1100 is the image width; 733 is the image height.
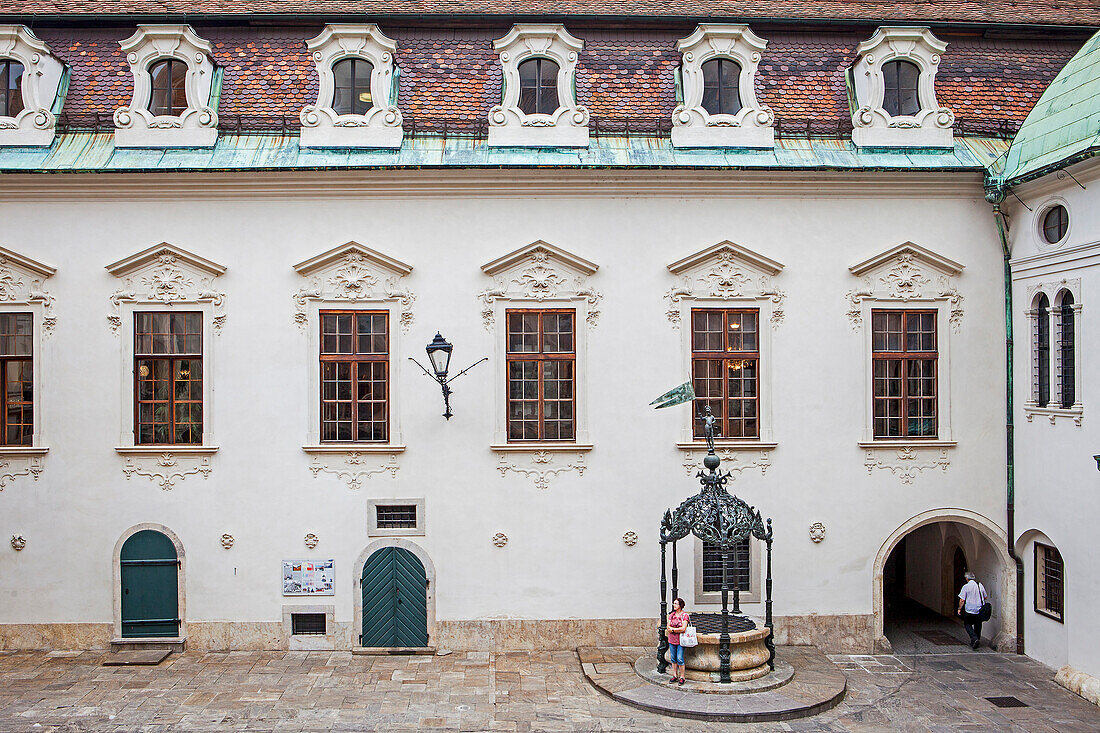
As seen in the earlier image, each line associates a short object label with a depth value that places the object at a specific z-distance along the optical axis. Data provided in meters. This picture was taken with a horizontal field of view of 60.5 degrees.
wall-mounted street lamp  14.23
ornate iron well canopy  13.11
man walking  15.22
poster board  14.90
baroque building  14.88
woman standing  13.02
